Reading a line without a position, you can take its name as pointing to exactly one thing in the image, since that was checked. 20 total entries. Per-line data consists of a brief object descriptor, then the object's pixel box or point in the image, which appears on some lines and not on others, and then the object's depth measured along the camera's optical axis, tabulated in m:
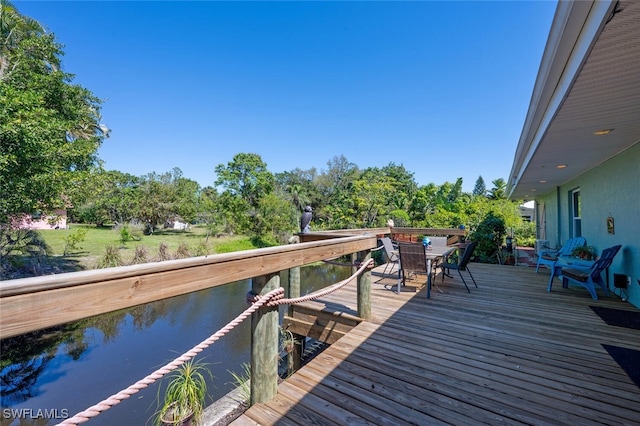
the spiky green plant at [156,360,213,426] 2.27
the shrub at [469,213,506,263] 9.36
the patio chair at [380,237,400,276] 5.63
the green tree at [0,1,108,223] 6.70
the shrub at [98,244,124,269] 10.97
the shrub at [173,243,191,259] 13.04
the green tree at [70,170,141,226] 24.88
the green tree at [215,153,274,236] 24.53
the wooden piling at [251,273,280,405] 1.82
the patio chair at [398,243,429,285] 4.42
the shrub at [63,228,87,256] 12.69
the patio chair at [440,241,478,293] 4.88
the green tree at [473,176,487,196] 53.31
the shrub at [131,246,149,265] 11.70
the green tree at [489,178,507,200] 28.43
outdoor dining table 4.48
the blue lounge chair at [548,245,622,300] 4.35
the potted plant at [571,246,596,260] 5.28
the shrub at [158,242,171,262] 12.63
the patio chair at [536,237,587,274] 5.81
